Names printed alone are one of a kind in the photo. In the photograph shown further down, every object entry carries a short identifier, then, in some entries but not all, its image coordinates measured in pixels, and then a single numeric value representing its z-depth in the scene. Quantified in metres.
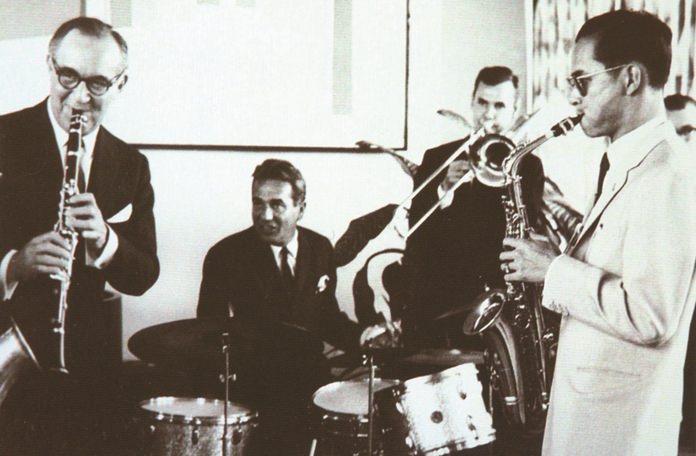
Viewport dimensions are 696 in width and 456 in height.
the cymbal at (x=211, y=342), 2.87
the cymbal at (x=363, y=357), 3.03
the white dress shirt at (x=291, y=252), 3.12
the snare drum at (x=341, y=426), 2.83
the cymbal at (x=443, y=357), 3.12
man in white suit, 2.39
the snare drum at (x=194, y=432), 2.80
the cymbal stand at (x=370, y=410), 2.74
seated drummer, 3.04
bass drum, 2.78
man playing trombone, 3.16
